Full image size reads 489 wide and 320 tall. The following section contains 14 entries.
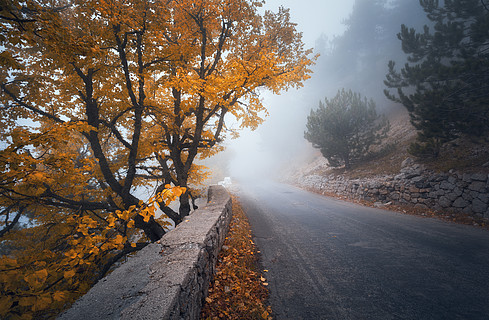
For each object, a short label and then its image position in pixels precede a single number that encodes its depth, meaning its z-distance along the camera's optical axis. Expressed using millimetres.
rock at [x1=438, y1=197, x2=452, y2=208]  6876
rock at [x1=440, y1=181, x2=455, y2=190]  6892
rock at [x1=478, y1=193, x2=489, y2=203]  5904
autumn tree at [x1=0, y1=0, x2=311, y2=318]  2670
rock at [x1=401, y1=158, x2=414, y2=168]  9481
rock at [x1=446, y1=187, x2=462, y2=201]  6645
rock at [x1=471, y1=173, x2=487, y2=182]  6117
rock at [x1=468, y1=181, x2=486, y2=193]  6055
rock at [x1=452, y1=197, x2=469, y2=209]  6435
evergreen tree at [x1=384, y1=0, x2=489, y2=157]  7438
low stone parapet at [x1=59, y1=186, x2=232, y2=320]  1764
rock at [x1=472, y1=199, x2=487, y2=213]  5933
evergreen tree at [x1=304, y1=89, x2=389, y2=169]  14195
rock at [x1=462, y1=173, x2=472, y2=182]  6440
